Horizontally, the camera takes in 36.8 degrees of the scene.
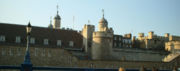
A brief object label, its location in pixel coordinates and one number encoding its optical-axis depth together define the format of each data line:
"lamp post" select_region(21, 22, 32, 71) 18.41
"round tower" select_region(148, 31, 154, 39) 80.62
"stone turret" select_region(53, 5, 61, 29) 75.20
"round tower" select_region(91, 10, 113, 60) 47.82
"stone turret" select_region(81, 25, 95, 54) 51.47
